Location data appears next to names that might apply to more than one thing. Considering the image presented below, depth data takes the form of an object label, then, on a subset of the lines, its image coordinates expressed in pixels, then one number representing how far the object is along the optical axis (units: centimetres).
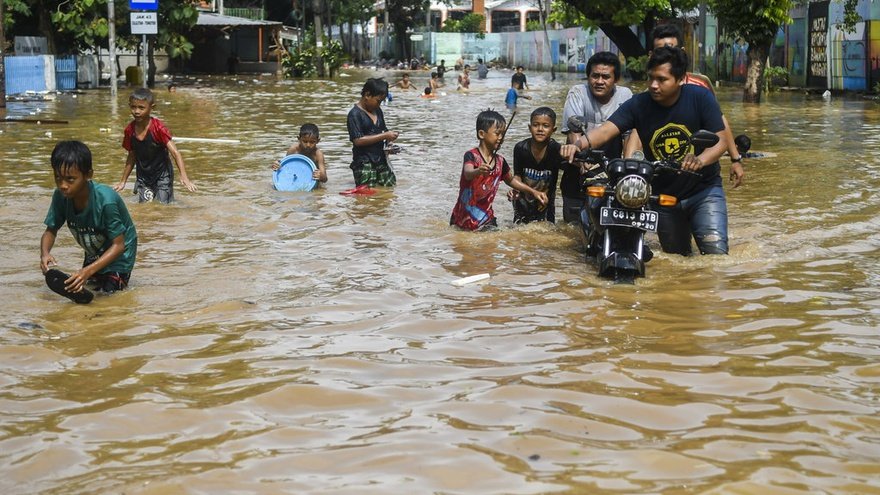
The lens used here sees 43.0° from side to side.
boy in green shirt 642
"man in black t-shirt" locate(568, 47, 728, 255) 728
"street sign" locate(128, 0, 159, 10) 2711
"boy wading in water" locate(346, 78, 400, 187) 1152
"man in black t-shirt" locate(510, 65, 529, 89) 2953
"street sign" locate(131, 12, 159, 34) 2810
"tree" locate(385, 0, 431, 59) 8200
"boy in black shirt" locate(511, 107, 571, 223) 847
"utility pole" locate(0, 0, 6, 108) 2248
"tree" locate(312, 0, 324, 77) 5428
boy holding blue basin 1200
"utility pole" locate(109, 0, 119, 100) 2817
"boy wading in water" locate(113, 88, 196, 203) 1015
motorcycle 675
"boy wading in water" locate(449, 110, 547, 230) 857
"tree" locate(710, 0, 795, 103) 2489
